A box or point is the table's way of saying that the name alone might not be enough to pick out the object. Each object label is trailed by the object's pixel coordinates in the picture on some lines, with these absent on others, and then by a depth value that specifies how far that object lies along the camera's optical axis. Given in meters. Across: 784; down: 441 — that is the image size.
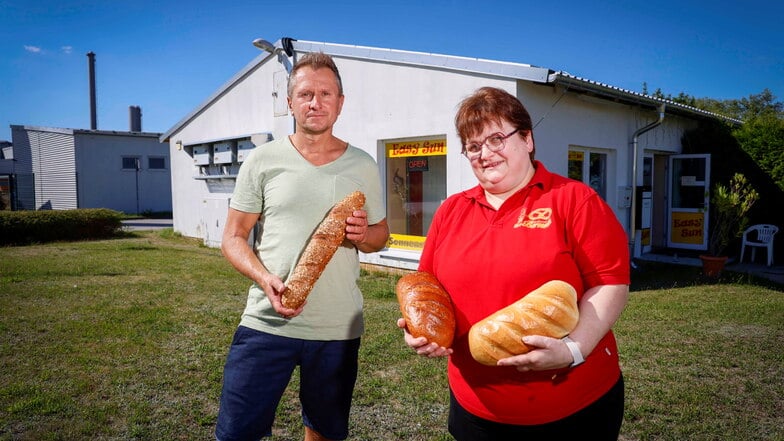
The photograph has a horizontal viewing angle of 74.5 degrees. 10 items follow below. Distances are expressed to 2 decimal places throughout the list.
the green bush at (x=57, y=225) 15.49
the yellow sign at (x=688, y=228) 12.20
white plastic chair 11.29
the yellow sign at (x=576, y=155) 9.67
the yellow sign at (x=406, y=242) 9.67
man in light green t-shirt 2.25
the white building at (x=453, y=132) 8.63
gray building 27.20
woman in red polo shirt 1.65
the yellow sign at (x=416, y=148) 9.19
